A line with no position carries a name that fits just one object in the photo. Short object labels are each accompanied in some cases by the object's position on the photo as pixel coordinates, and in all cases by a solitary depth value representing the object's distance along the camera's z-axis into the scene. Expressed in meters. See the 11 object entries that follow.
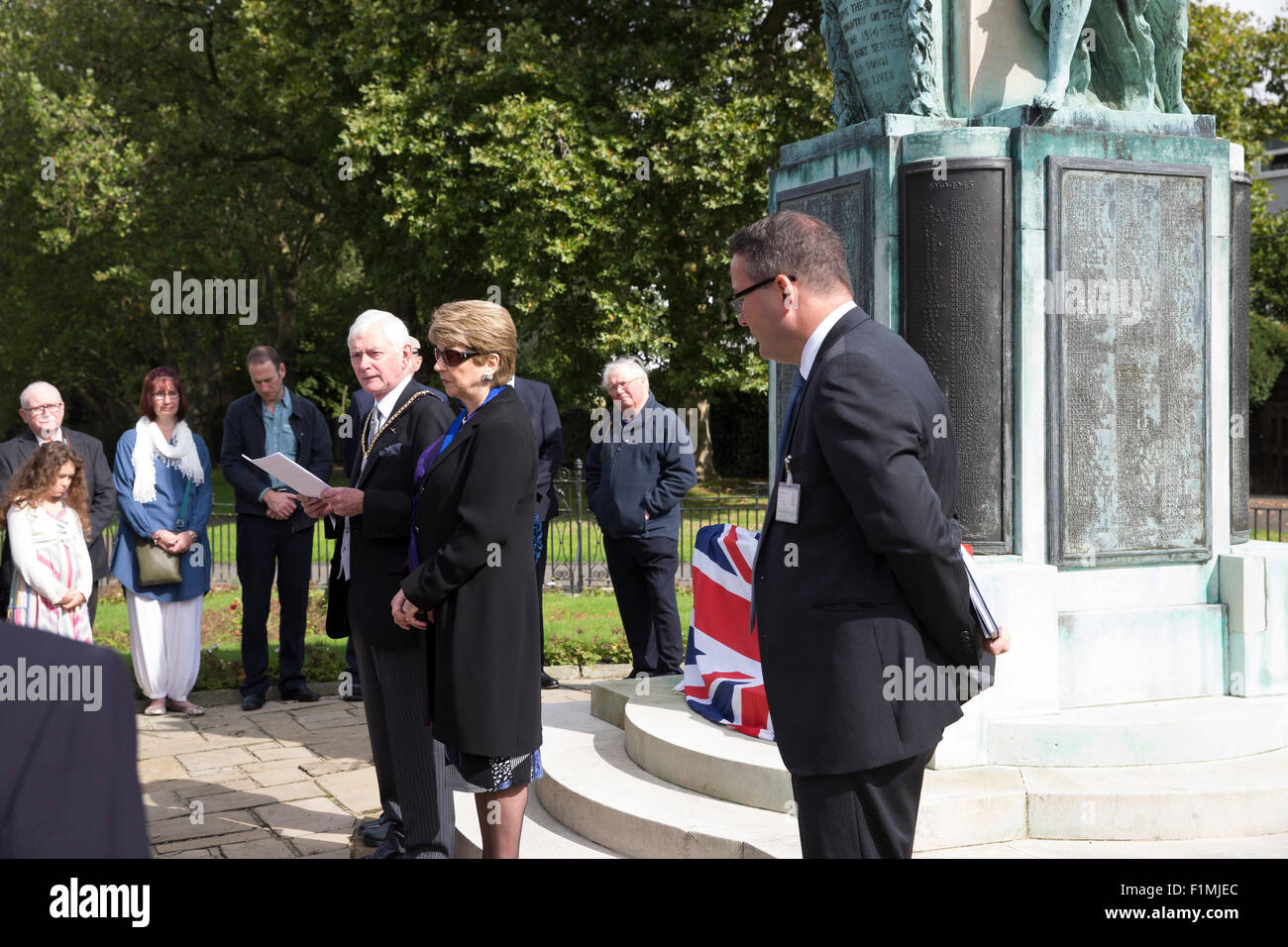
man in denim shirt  8.11
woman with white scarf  7.88
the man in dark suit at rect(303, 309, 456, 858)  4.75
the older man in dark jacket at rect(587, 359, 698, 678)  7.64
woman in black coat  3.99
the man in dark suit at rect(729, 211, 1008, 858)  2.72
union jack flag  5.65
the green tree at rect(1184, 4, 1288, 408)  21.48
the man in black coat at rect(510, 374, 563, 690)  7.98
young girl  6.73
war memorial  4.98
